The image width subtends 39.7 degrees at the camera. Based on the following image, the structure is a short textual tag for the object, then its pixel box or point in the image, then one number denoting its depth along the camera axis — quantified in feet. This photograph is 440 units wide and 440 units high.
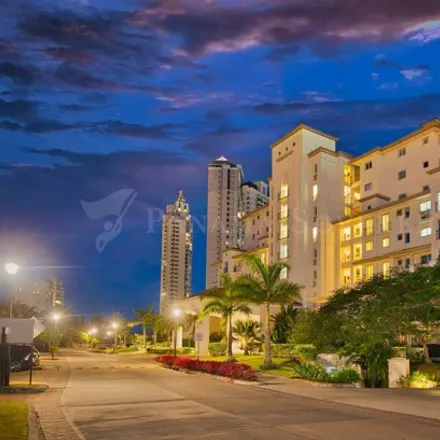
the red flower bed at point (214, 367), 93.99
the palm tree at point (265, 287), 127.65
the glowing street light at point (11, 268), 82.12
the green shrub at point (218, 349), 176.04
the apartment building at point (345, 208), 205.16
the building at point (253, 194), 541.34
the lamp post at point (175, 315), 187.01
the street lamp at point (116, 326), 296.16
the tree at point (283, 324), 158.40
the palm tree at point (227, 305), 146.25
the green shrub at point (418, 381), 82.28
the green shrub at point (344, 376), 84.99
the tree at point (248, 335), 173.17
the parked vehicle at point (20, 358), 111.96
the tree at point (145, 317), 268.21
